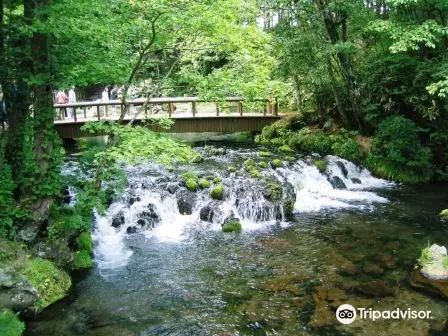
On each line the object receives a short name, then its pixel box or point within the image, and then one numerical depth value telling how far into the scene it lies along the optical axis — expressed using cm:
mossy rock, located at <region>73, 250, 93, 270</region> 1076
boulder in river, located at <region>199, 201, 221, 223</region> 1413
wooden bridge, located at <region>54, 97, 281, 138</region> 2267
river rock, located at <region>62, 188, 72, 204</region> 1374
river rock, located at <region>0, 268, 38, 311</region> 827
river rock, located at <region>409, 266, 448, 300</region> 892
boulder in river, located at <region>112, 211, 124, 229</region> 1363
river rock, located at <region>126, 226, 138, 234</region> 1349
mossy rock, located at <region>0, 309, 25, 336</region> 739
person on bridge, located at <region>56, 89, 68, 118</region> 2432
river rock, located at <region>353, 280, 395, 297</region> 916
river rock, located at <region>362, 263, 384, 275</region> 1019
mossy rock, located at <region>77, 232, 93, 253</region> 1145
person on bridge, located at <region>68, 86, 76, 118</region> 2558
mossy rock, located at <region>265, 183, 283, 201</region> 1466
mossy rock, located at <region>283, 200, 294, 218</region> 1445
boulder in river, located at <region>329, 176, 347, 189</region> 1777
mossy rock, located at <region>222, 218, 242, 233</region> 1335
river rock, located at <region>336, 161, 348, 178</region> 1875
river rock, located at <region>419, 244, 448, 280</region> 931
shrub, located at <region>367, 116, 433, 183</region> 1777
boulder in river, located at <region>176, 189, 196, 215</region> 1450
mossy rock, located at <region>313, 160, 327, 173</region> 1830
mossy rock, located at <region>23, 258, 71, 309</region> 899
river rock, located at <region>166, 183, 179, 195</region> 1502
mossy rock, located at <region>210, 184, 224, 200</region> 1463
